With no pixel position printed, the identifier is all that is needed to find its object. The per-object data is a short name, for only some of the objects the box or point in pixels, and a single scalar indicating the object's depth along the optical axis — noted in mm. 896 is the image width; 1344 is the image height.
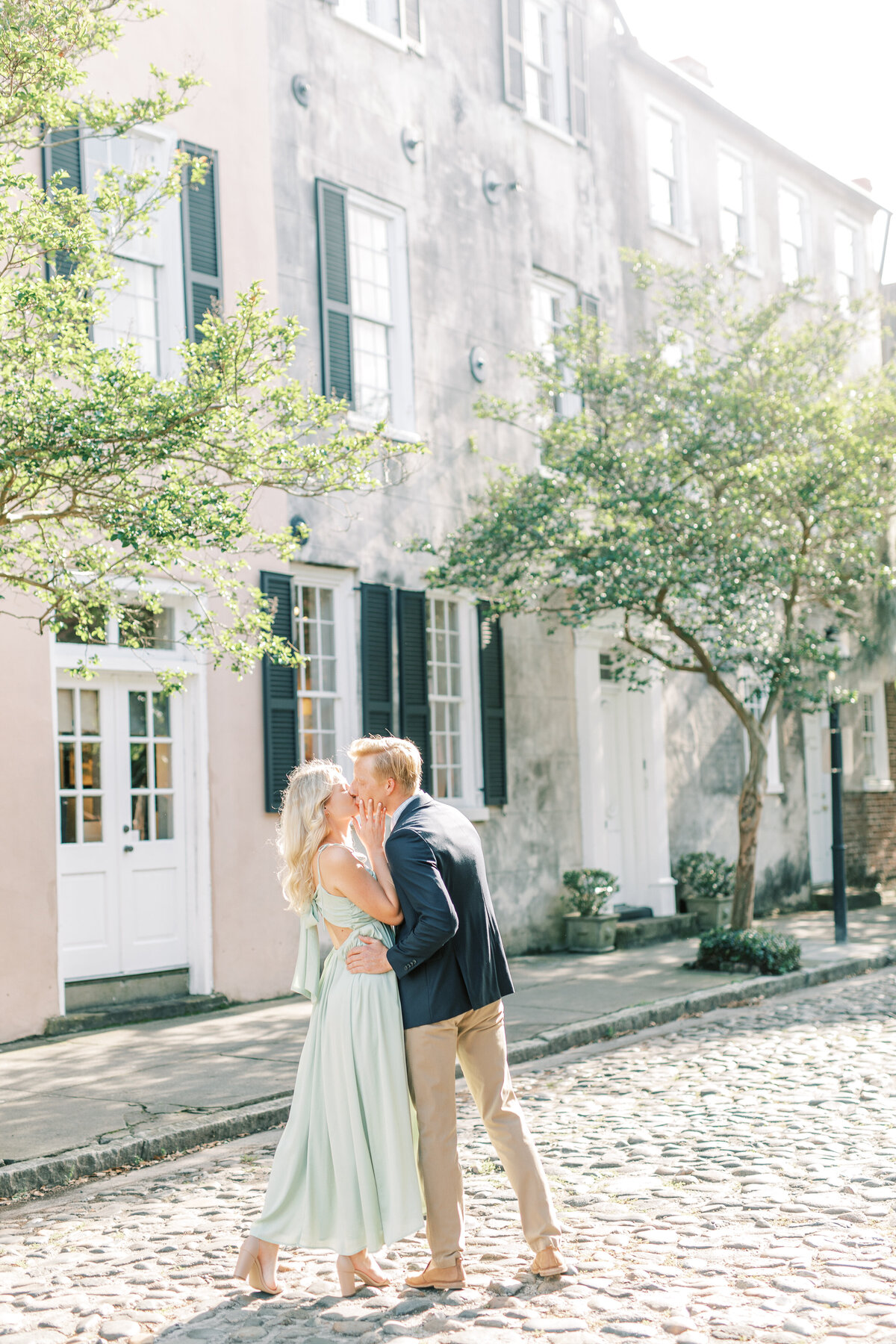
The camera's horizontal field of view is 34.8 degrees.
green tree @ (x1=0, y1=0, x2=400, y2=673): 6508
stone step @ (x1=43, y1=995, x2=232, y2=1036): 9805
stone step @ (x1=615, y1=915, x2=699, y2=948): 14883
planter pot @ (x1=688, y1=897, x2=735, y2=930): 15984
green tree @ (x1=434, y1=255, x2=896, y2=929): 12430
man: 4613
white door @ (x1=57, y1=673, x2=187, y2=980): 10320
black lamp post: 14422
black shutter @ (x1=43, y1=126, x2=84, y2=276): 10125
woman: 4570
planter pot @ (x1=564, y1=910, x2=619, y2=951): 14289
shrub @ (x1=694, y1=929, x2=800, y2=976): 12352
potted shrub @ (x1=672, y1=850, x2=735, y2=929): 16016
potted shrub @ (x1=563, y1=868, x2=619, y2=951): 14281
